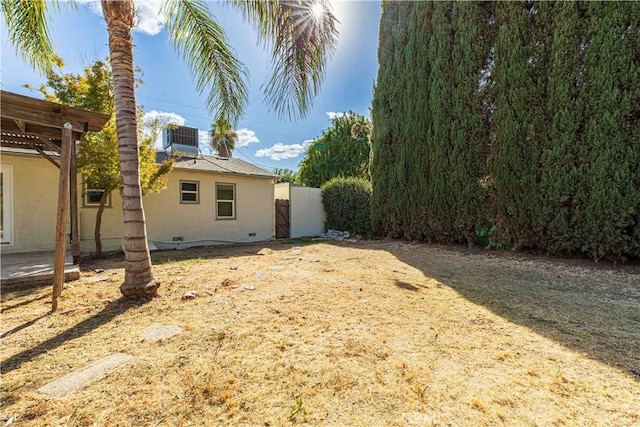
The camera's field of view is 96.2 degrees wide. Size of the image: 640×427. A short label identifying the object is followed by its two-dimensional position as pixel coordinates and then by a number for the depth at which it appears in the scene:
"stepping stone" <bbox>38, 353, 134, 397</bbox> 1.88
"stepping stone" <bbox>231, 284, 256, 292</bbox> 4.12
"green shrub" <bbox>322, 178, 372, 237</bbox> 12.36
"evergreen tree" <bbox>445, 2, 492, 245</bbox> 7.89
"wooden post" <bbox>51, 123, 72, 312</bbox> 3.36
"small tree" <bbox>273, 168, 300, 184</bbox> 29.28
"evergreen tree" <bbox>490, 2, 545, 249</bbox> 6.79
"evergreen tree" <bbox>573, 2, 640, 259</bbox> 5.50
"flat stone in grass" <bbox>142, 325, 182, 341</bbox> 2.63
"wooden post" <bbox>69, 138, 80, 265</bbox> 5.34
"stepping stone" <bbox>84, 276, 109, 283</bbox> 4.60
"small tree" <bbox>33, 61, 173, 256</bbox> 6.22
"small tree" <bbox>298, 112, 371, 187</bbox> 22.33
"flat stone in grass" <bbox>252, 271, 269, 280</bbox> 4.80
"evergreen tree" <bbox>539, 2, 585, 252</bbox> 6.09
